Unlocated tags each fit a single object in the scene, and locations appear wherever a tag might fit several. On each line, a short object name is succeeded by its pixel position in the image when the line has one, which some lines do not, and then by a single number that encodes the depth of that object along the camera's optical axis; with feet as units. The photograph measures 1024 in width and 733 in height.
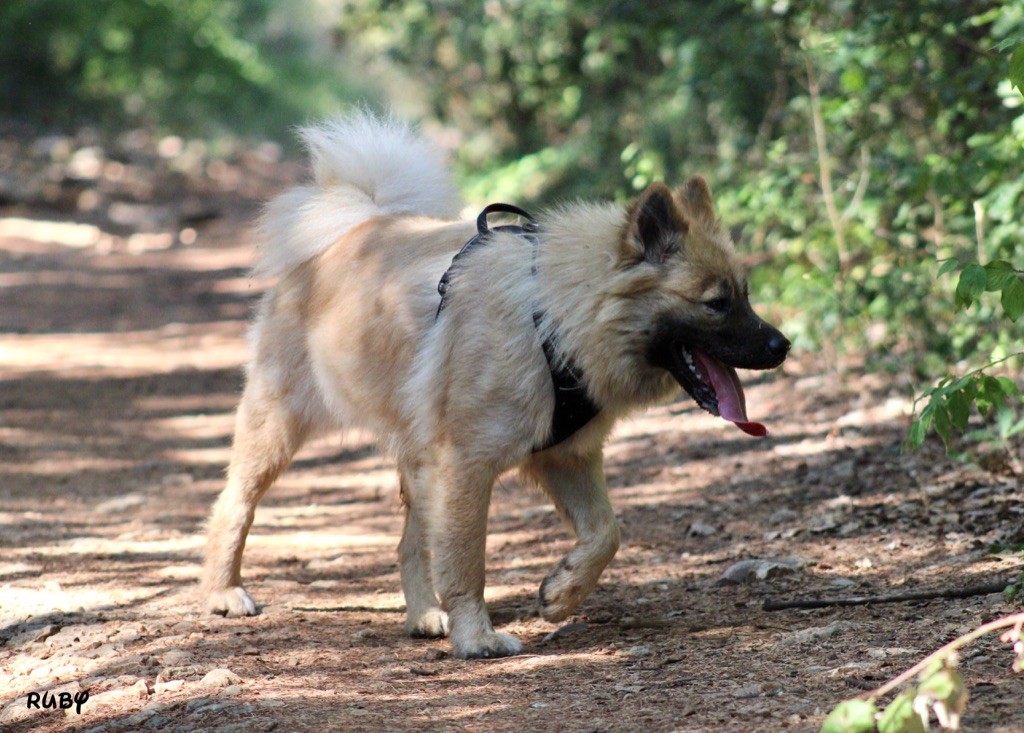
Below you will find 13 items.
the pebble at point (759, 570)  33.17
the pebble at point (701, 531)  38.83
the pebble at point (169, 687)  25.38
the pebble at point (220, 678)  25.70
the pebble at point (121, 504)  45.85
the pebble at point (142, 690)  25.12
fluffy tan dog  28.27
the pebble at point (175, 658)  27.50
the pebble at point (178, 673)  26.40
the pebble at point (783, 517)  38.81
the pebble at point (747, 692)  23.59
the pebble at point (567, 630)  30.17
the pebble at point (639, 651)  27.76
